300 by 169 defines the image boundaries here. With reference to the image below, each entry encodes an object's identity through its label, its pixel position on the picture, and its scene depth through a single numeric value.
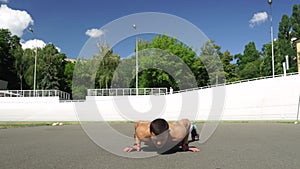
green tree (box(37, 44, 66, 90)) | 57.47
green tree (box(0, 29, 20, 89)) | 59.38
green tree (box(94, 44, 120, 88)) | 36.32
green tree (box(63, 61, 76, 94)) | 64.24
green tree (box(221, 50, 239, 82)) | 58.03
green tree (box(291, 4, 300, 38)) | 61.24
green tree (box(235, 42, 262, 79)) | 74.56
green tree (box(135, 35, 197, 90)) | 30.62
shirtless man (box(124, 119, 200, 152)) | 6.07
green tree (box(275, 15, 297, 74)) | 58.19
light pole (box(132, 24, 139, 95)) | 31.93
